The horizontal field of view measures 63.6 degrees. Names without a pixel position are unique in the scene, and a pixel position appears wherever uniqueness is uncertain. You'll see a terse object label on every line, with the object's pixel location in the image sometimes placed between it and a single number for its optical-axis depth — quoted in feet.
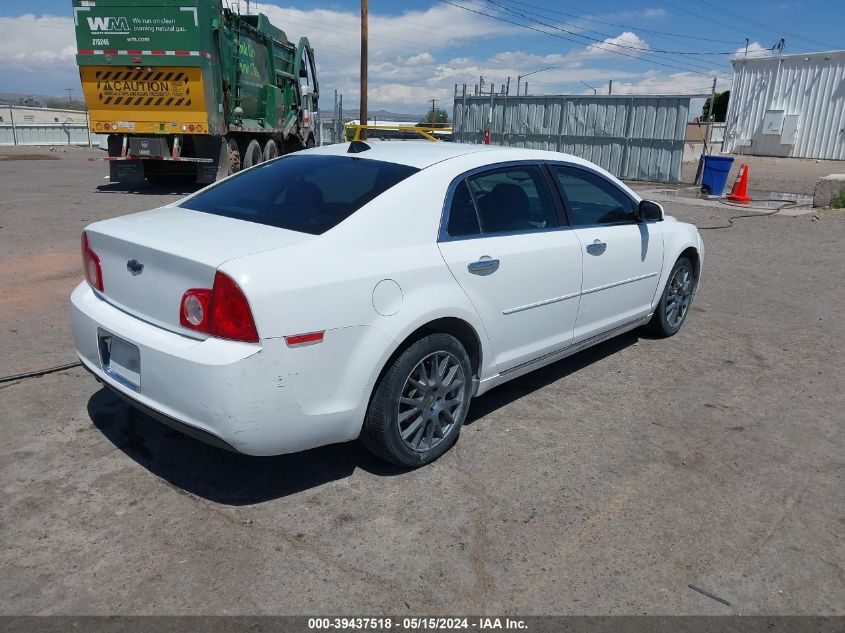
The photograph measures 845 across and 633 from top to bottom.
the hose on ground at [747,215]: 39.83
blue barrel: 53.72
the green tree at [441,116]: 162.64
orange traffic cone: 52.16
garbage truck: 42.27
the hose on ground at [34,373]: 14.30
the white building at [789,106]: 104.42
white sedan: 9.20
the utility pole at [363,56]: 83.35
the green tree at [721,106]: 167.12
